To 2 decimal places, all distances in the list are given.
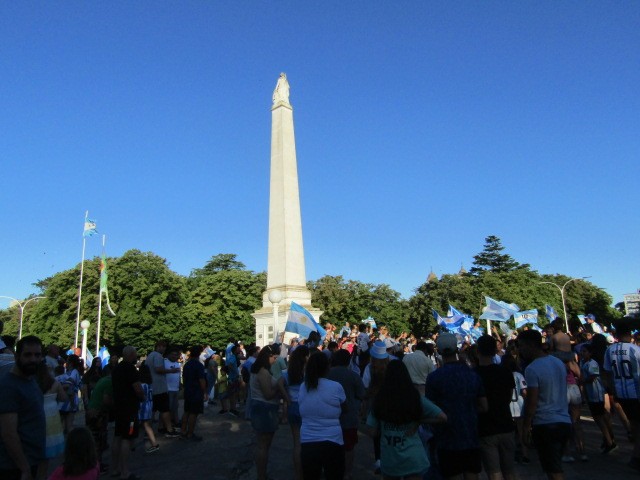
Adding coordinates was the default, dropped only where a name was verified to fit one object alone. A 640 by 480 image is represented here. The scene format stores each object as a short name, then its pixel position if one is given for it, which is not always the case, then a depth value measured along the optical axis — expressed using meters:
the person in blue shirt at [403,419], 4.26
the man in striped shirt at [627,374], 7.30
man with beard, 3.96
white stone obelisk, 23.30
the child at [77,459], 3.39
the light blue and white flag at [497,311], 19.42
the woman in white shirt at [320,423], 4.87
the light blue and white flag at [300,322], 14.95
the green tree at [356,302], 54.81
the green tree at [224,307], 46.57
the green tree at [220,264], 65.86
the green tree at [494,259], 70.31
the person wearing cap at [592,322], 19.16
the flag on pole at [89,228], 35.22
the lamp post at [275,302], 17.41
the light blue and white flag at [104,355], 18.97
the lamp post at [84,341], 21.50
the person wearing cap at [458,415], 4.65
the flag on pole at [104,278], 33.84
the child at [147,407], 9.68
